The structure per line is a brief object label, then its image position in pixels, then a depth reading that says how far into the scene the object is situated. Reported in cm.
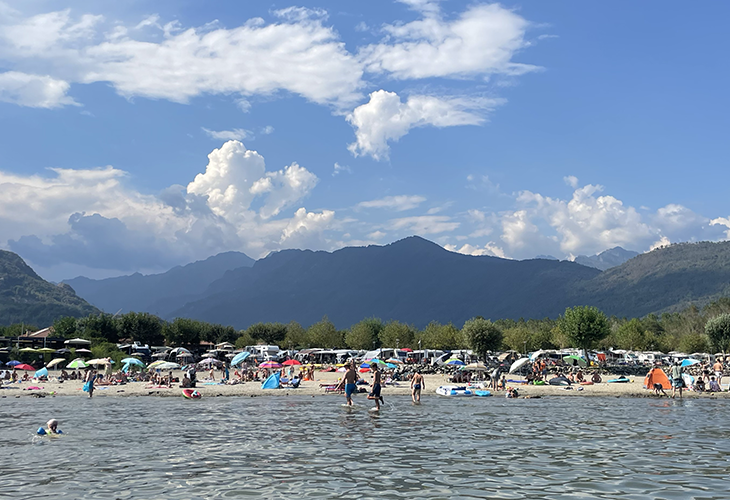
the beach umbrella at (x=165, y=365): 4927
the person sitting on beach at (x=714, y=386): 4091
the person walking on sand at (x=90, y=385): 3706
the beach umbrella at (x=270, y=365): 5019
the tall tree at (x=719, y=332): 8725
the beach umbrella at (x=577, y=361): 5372
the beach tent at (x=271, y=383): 4153
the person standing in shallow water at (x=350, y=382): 2928
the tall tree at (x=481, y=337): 8169
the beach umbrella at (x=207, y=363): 6344
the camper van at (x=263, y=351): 8239
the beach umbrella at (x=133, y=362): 5309
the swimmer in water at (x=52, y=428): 2047
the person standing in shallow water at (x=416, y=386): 3188
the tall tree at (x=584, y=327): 7362
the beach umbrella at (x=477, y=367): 4352
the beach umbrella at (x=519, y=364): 4722
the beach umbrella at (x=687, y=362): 5517
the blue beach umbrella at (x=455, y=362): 5173
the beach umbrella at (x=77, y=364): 5075
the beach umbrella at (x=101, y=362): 5234
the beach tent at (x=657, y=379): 3906
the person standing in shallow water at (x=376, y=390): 2833
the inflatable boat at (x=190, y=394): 3638
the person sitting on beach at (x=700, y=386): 4053
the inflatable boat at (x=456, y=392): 3719
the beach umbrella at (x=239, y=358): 5046
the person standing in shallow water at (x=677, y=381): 3800
